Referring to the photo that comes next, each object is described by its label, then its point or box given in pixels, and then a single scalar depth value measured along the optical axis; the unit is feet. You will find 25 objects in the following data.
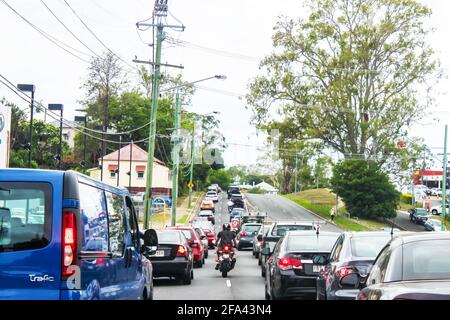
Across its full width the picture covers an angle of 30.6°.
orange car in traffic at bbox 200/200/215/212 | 268.82
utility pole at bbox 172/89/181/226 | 161.27
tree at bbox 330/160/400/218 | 233.35
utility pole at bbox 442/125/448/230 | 183.62
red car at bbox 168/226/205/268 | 90.27
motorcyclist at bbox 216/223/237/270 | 78.89
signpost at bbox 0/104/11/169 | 129.49
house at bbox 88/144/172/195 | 287.69
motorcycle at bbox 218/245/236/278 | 77.56
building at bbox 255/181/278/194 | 517.55
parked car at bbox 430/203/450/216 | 295.48
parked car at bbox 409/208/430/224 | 240.12
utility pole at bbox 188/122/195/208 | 250.70
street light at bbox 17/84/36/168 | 136.09
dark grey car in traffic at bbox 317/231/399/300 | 37.55
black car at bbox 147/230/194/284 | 67.36
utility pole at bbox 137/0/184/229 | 118.42
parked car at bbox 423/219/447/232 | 212.39
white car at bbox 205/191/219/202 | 315.99
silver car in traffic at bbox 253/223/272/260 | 106.44
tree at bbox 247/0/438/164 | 217.97
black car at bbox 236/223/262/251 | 142.00
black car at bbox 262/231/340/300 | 48.55
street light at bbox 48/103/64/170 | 178.40
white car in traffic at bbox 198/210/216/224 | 223.49
